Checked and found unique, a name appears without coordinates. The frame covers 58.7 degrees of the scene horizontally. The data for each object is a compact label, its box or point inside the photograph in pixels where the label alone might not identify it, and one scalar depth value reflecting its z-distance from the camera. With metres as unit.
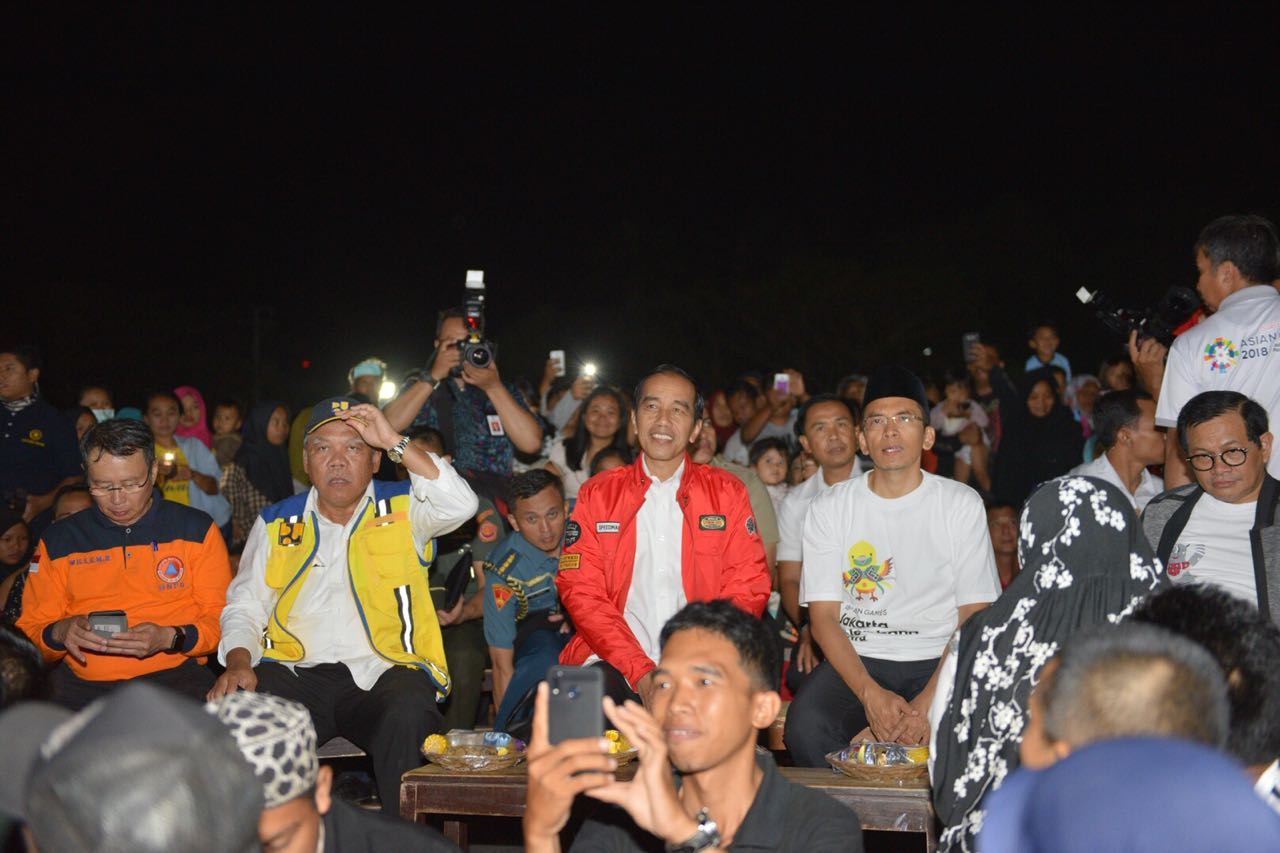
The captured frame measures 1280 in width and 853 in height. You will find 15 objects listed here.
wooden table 3.57
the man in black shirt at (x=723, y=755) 2.65
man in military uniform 5.44
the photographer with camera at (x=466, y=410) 5.67
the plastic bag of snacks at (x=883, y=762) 3.66
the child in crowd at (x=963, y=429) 9.47
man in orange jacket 4.64
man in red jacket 4.50
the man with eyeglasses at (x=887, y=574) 4.35
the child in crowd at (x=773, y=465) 7.12
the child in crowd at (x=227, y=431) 9.71
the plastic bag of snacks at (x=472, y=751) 3.97
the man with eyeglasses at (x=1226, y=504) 4.19
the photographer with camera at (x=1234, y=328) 4.68
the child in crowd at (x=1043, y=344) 9.55
